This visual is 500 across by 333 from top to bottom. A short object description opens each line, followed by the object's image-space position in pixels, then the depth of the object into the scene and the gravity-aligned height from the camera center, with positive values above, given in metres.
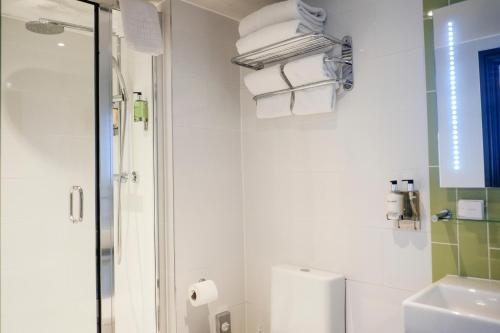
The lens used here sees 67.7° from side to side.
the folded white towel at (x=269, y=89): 1.83 +0.45
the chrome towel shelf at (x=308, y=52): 1.67 +0.61
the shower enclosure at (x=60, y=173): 1.58 +0.04
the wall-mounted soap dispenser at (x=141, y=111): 1.96 +0.37
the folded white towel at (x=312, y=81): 1.65 +0.44
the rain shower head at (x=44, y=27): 1.61 +0.69
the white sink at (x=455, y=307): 1.07 -0.43
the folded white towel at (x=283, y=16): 1.63 +0.74
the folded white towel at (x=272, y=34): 1.62 +0.65
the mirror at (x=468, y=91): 1.33 +0.30
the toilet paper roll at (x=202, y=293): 1.80 -0.56
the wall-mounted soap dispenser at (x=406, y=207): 1.50 -0.13
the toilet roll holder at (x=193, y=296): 1.81 -0.57
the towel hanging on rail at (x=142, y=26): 1.60 +0.67
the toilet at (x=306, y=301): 1.67 -0.58
